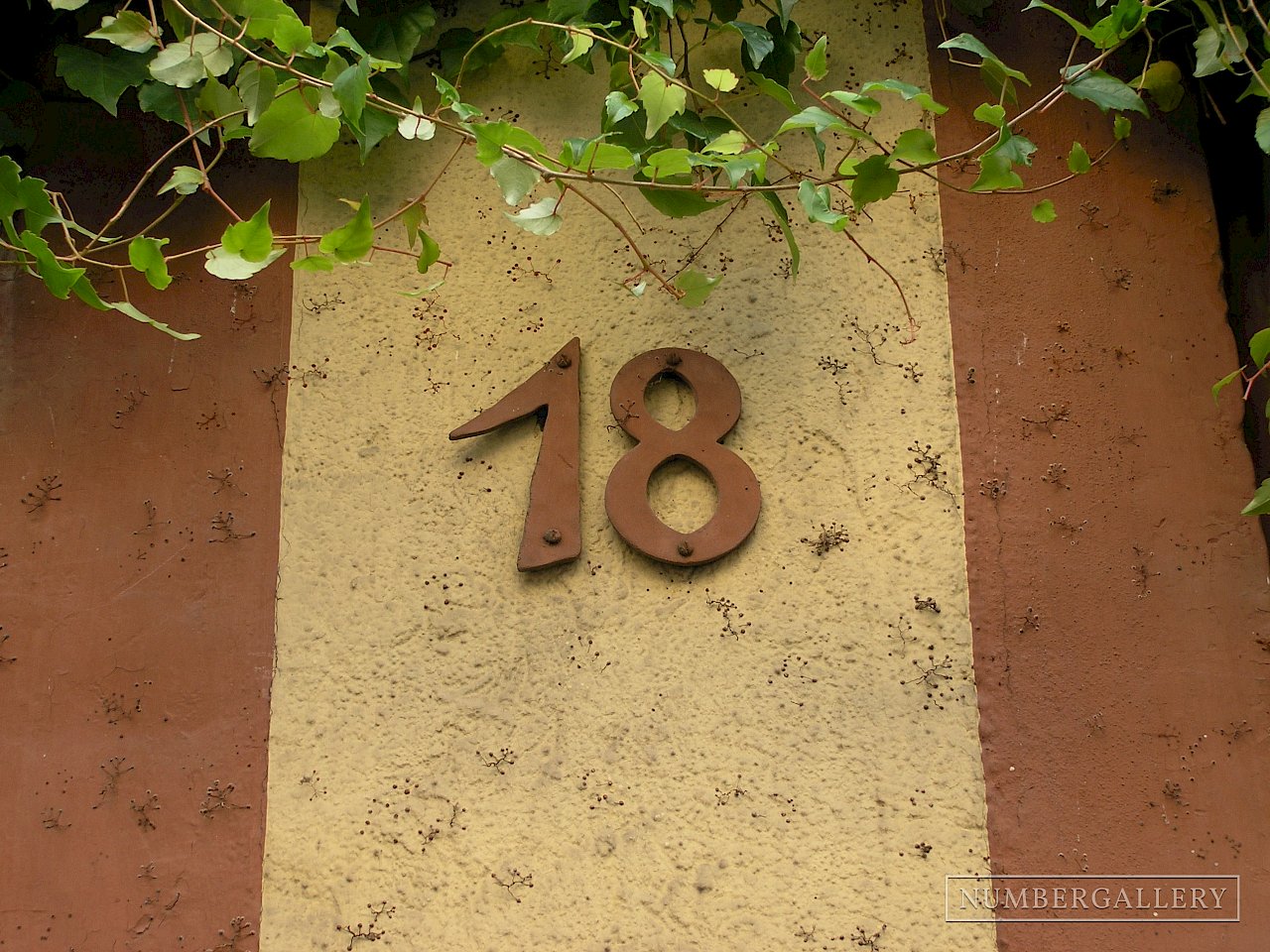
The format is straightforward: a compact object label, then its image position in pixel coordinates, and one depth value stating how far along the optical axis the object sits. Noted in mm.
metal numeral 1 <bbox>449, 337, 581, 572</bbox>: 1479
